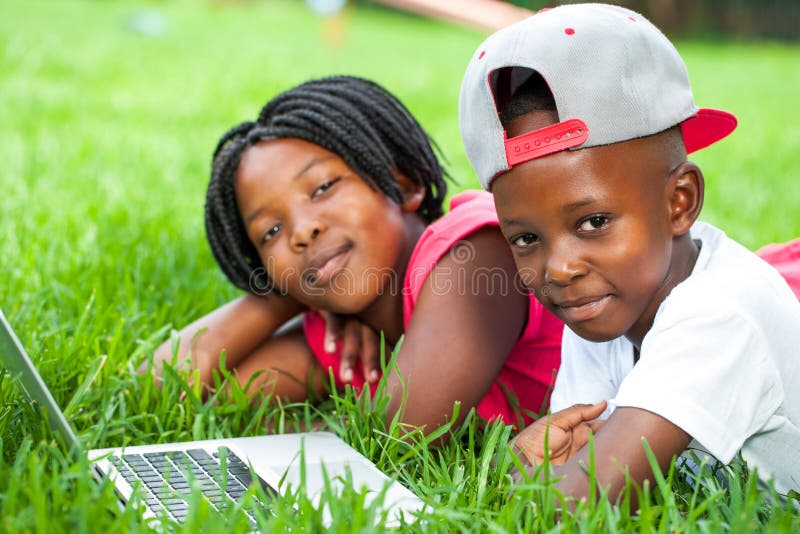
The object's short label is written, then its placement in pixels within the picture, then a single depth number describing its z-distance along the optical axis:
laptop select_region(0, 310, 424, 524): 1.19
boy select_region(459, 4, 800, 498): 1.20
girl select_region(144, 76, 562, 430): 1.38
